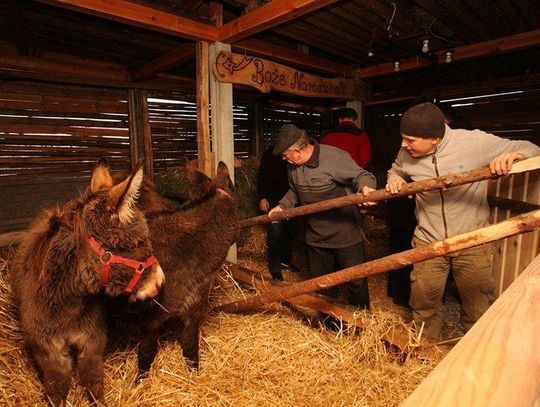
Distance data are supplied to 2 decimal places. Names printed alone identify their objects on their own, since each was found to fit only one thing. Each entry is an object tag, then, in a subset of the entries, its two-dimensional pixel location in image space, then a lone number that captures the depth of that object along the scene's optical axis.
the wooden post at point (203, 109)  5.07
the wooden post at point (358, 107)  8.35
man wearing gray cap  3.59
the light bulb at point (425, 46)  5.13
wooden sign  5.02
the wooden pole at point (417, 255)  1.97
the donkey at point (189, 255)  3.04
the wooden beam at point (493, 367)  0.70
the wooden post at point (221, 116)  5.12
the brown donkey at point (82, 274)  2.13
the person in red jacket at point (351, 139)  5.89
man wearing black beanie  2.79
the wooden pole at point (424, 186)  2.19
